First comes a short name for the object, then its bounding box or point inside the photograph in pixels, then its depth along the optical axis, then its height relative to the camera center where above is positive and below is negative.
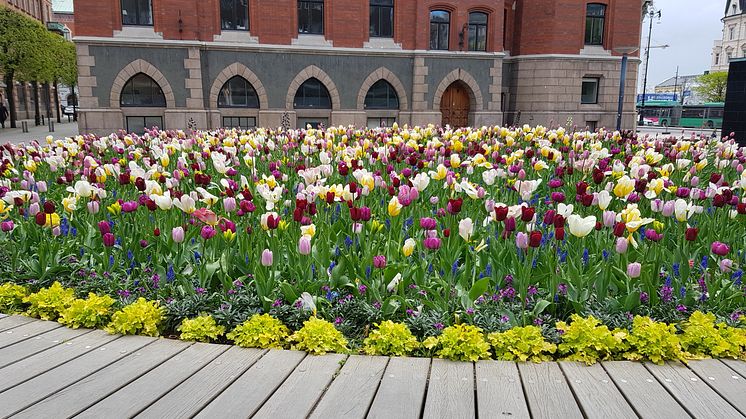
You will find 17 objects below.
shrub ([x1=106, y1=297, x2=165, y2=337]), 4.16 -1.49
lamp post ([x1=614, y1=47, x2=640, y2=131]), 25.96 +1.97
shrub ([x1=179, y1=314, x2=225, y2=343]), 4.11 -1.53
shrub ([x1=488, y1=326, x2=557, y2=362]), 3.76 -1.47
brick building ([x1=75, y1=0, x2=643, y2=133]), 25.56 +2.64
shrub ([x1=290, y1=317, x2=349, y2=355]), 3.87 -1.50
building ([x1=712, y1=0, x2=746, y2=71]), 115.72 +17.94
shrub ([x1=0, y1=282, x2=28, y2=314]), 4.72 -1.53
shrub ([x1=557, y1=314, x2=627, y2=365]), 3.76 -1.44
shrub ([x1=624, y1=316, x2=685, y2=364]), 3.73 -1.44
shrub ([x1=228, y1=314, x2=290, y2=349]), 3.97 -1.50
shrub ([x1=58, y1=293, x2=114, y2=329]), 4.30 -1.49
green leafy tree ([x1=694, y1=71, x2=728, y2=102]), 79.94 +4.95
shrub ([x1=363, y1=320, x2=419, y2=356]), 3.84 -1.49
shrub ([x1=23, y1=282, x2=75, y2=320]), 4.50 -1.49
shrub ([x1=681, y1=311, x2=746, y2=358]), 3.81 -1.44
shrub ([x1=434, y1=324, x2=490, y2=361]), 3.73 -1.46
